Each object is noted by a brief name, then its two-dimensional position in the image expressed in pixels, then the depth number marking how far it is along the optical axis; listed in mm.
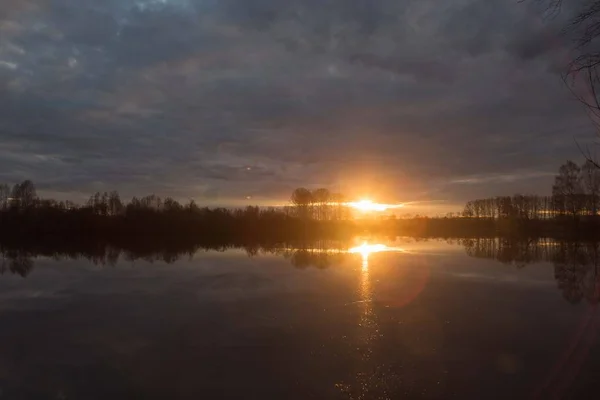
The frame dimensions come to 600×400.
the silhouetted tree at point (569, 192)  70631
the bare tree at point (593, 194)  69500
